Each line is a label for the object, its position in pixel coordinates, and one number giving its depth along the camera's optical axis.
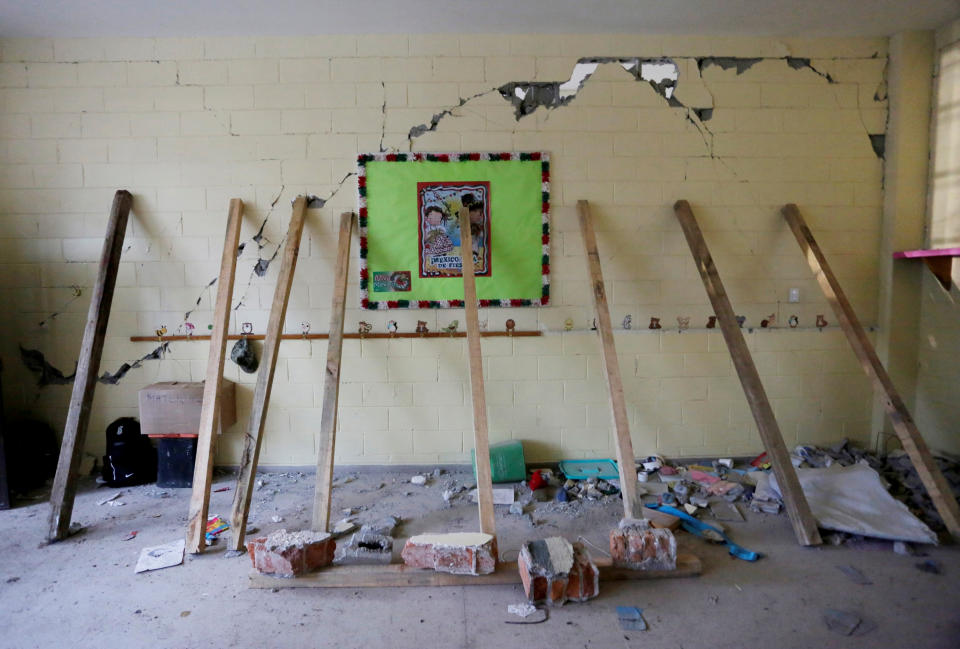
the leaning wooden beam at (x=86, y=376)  2.58
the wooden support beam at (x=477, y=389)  2.33
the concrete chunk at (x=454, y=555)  2.12
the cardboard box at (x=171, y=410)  3.08
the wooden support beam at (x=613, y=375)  2.44
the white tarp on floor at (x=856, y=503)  2.41
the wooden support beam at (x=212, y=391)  2.44
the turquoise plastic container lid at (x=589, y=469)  3.17
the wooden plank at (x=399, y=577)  2.13
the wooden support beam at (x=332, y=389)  2.50
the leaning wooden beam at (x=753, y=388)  2.45
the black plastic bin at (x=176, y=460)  3.15
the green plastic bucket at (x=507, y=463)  3.14
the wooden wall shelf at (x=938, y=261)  3.05
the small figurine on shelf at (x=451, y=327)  3.32
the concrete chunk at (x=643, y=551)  2.16
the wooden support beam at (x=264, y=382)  2.46
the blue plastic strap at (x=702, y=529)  2.34
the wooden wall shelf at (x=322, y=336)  3.29
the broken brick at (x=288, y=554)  2.12
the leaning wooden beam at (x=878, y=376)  2.54
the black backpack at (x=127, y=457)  3.18
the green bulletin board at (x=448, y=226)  3.23
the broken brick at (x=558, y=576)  1.97
